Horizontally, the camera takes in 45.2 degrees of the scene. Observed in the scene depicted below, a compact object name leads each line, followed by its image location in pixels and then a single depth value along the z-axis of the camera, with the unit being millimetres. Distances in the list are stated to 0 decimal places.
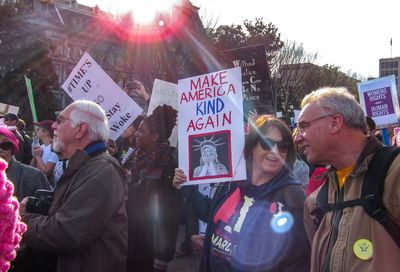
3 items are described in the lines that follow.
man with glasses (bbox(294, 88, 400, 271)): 1861
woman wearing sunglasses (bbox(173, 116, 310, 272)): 2467
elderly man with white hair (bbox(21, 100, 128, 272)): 2617
